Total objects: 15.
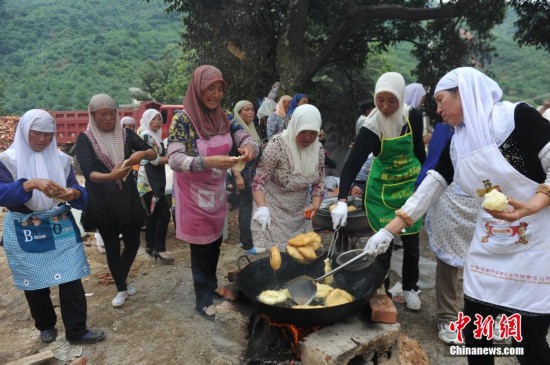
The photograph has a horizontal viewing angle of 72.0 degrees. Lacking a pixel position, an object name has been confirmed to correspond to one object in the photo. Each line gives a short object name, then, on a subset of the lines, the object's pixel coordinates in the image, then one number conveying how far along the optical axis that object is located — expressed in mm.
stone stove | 2176
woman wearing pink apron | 2922
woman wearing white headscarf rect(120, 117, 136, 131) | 5982
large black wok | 2189
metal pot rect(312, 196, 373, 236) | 3594
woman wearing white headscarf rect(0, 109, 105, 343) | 2785
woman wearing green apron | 3125
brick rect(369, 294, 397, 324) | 2389
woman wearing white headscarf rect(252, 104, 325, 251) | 3037
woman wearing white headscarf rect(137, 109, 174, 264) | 4988
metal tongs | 2835
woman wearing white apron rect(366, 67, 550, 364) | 1856
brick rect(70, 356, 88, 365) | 2847
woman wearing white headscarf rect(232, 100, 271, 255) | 5260
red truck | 13766
